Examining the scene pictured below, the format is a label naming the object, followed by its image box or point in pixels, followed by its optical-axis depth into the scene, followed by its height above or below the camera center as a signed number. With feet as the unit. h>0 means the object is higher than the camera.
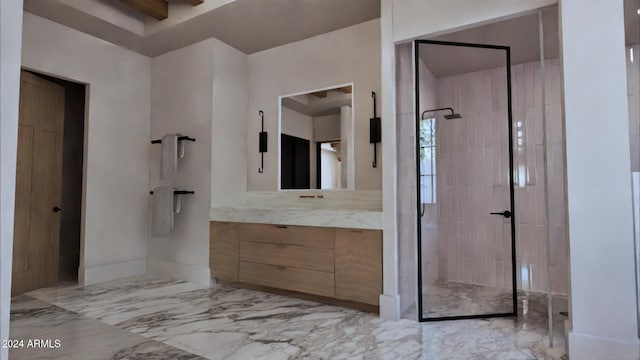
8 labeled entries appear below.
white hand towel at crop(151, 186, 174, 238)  12.39 -0.61
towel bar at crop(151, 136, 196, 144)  12.63 +2.13
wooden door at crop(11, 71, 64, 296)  11.09 +0.41
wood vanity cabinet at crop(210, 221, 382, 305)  9.09 -1.85
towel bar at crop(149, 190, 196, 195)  12.70 +0.15
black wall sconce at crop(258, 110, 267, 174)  13.03 +1.92
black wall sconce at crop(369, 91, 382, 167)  10.52 +1.94
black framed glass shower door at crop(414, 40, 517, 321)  9.32 +0.46
